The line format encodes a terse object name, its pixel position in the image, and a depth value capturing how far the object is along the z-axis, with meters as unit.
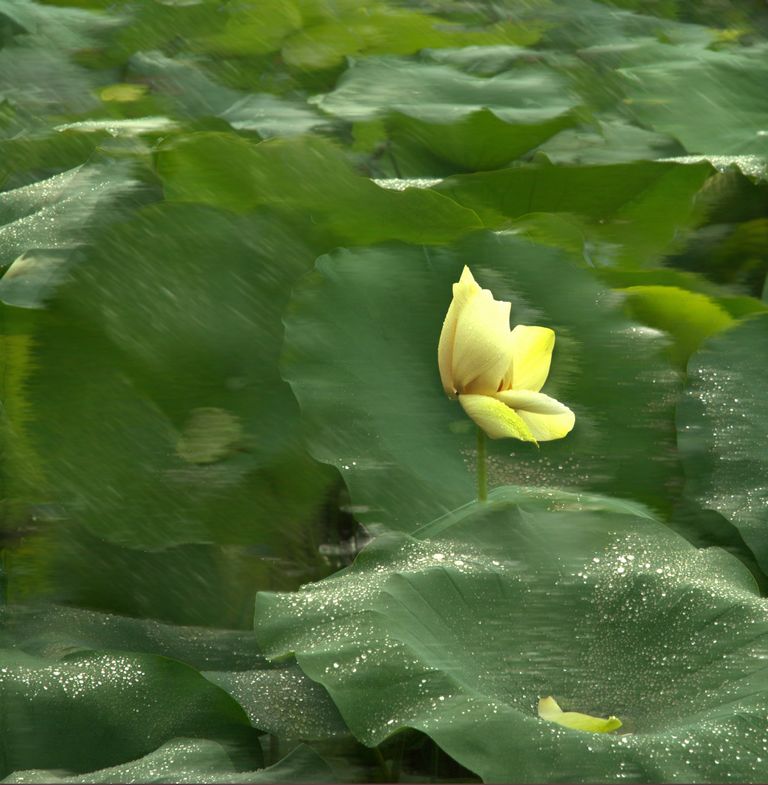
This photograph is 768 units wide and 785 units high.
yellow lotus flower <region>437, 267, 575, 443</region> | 4.91
